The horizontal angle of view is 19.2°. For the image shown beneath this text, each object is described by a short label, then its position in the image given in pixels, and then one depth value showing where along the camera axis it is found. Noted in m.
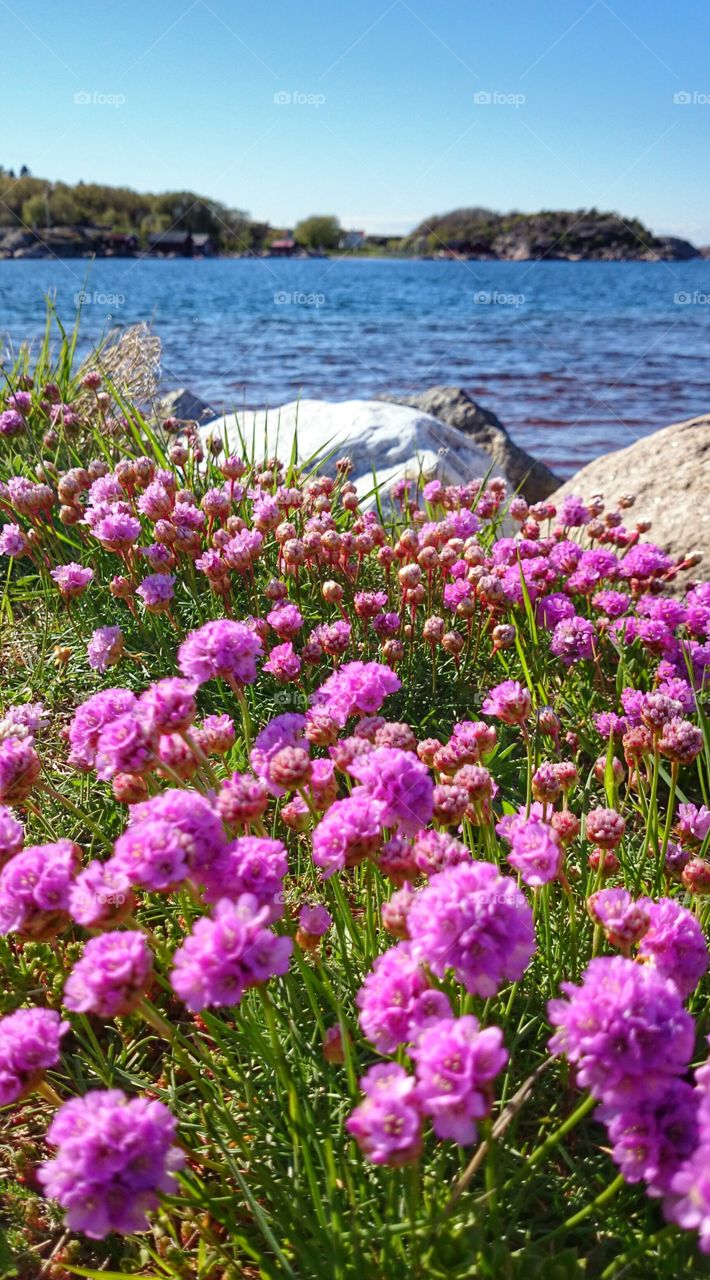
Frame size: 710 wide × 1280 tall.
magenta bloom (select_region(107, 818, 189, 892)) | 0.38
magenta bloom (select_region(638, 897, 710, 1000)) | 0.40
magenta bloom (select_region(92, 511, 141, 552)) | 0.57
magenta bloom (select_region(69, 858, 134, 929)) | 0.39
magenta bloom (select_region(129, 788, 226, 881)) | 0.39
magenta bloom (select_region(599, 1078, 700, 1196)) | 0.36
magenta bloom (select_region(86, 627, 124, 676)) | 0.53
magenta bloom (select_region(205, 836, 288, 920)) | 0.39
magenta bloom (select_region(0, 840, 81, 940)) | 0.39
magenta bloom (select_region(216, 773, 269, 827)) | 0.40
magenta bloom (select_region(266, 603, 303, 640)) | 0.54
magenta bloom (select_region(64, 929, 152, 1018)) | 0.37
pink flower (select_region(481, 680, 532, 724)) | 0.48
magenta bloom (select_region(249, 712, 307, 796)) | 0.43
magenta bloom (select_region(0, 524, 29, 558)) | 0.63
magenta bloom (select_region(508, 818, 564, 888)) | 0.41
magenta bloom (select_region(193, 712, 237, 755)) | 0.45
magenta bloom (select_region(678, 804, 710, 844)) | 0.47
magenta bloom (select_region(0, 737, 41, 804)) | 0.43
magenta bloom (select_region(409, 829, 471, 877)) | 0.41
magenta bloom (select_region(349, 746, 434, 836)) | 0.41
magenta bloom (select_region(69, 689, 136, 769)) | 0.44
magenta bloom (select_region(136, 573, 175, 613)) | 0.55
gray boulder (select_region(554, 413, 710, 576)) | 0.81
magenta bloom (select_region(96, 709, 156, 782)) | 0.41
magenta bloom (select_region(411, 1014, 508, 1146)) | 0.36
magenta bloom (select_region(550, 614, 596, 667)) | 0.59
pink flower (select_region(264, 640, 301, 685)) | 0.51
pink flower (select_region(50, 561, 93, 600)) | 0.58
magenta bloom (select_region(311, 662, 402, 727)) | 0.47
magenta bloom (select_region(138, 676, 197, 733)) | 0.41
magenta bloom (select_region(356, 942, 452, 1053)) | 0.38
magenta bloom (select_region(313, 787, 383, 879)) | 0.40
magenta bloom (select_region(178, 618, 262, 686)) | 0.45
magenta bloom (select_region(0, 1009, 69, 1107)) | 0.38
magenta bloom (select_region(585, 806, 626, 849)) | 0.43
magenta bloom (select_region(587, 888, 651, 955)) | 0.40
